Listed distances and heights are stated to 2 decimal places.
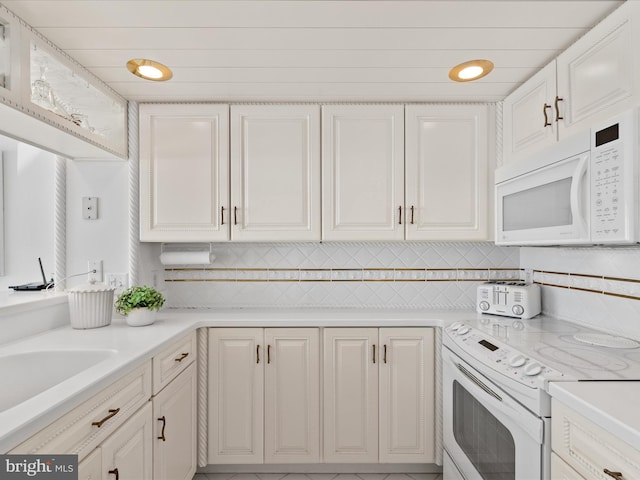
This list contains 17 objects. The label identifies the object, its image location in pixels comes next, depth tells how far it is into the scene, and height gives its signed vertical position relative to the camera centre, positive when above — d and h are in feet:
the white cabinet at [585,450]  2.72 -1.75
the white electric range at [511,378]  3.66 -1.66
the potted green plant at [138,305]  5.92 -1.06
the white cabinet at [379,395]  6.40 -2.75
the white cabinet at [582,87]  3.97 +2.08
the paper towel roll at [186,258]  7.37 -0.33
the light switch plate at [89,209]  6.85 +0.64
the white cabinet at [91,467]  3.25 -2.12
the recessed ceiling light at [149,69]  5.42 +2.72
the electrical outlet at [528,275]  7.48 -0.71
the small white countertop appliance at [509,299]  6.35 -1.05
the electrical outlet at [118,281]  6.82 -0.75
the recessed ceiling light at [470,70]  5.48 +2.73
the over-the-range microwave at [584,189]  3.64 +0.63
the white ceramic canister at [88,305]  5.74 -1.03
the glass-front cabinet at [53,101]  4.26 +2.10
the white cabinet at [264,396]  6.43 -2.78
